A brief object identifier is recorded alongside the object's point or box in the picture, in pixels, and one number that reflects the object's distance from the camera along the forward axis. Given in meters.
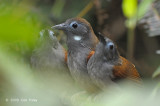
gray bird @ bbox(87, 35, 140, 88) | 4.85
